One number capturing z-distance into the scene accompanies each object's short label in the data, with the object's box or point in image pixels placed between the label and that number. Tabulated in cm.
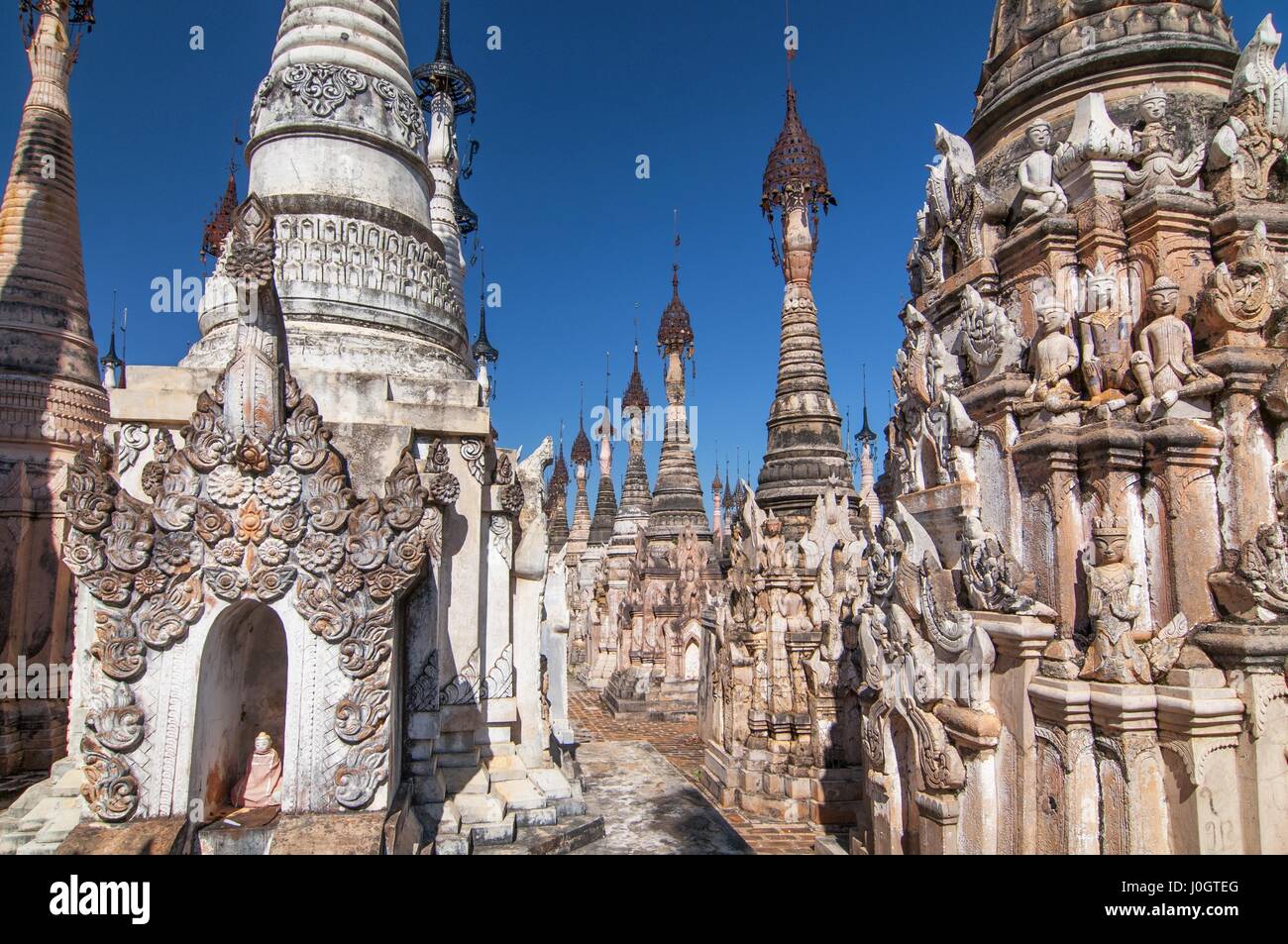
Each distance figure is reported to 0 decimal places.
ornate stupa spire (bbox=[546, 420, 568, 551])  4047
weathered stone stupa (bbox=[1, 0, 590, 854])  582
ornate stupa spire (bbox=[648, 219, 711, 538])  2695
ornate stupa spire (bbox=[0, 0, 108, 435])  1448
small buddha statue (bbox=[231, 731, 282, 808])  650
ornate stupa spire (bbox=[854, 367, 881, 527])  2680
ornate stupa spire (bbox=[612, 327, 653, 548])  2961
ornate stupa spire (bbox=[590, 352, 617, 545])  3672
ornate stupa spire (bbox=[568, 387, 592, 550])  3896
